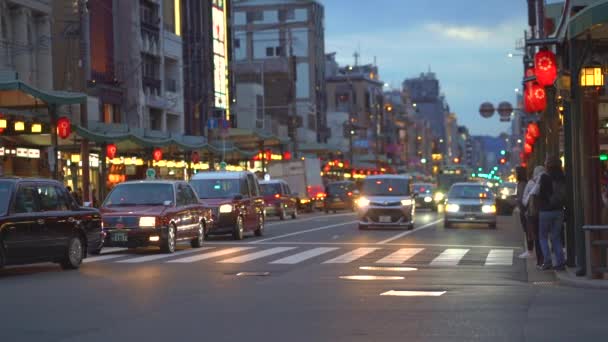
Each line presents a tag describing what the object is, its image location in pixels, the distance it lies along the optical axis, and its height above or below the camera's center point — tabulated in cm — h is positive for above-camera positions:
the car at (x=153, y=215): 2508 -100
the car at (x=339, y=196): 6756 -189
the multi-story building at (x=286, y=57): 12738 +1305
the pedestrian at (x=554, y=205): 1909 -82
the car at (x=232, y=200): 3144 -90
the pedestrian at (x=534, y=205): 2005 -89
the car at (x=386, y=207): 3878 -150
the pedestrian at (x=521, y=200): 2394 -88
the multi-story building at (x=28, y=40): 5066 +624
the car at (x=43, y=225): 1897 -89
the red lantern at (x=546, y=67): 2339 +187
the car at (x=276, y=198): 5338 -147
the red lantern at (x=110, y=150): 5109 +101
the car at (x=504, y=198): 5795 -207
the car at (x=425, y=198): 6775 -217
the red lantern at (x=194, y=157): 6469 +71
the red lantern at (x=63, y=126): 4122 +174
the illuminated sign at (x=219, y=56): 9075 +911
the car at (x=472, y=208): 4041 -172
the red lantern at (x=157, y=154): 5691 +85
